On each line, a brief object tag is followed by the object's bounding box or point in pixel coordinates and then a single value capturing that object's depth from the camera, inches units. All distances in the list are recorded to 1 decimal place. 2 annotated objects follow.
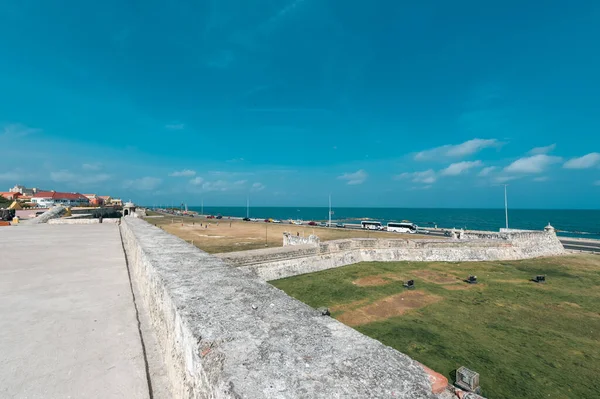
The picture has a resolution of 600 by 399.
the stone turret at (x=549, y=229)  794.2
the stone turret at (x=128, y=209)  2127.1
